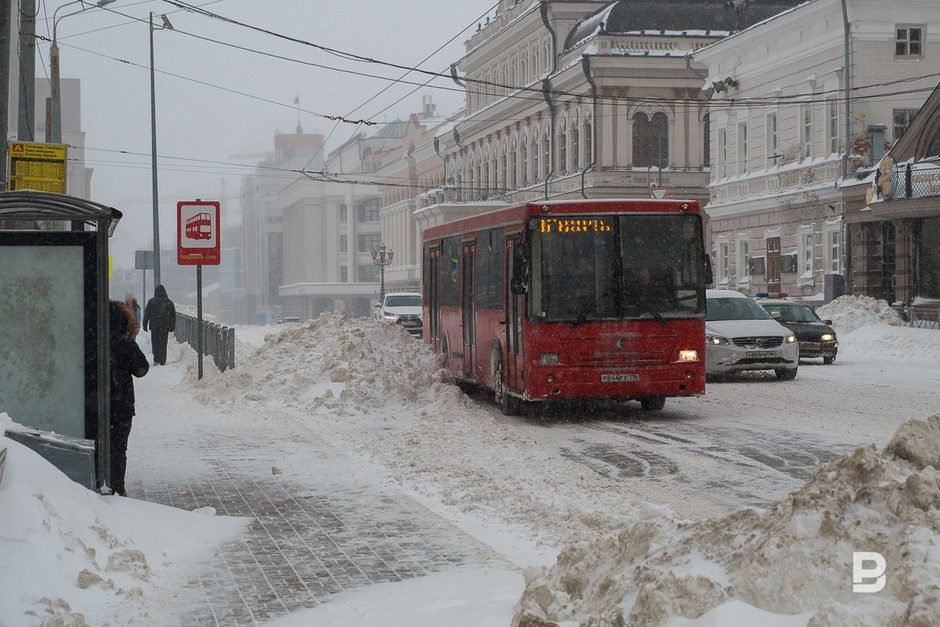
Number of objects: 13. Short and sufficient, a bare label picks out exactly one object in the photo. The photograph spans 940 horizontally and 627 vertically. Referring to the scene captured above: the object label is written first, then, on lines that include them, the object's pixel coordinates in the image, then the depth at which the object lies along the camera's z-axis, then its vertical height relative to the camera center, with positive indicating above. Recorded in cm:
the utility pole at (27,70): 2012 +337
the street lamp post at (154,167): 4144 +398
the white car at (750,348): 2417 -100
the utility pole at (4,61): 1488 +253
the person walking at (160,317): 3081 -50
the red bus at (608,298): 1730 -9
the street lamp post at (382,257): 8100 +213
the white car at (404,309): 4459 -54
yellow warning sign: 1797 +170
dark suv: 2958 -80
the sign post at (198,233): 2373 +105
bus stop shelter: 956 -20
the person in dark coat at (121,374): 1028 -60
